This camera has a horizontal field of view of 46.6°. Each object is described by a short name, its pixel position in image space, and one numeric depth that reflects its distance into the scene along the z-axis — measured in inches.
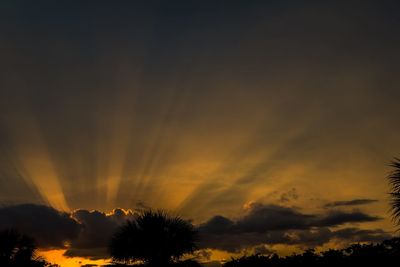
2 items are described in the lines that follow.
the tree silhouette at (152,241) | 1208.8
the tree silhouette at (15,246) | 1518.2
